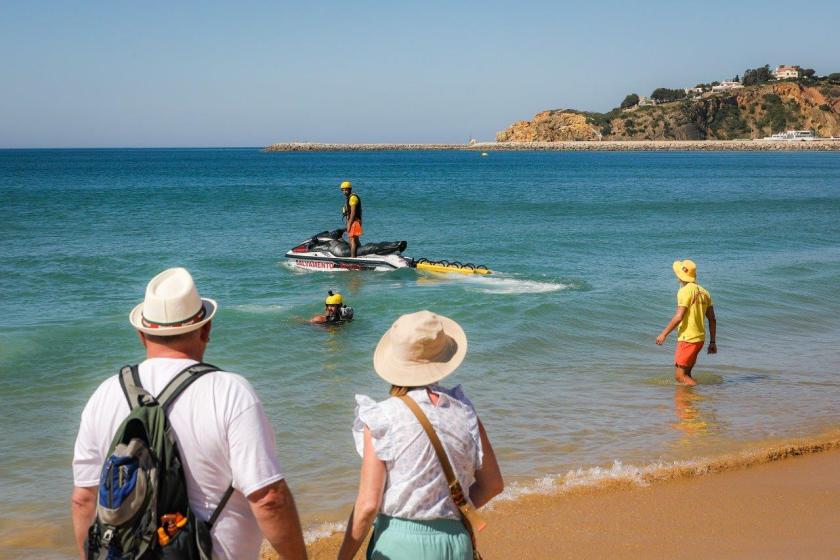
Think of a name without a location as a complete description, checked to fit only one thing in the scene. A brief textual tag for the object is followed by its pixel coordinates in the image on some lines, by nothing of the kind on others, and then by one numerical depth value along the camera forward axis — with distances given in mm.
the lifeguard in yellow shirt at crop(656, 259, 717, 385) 8555
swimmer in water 12555
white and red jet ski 17953
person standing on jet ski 17188
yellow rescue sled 17406
